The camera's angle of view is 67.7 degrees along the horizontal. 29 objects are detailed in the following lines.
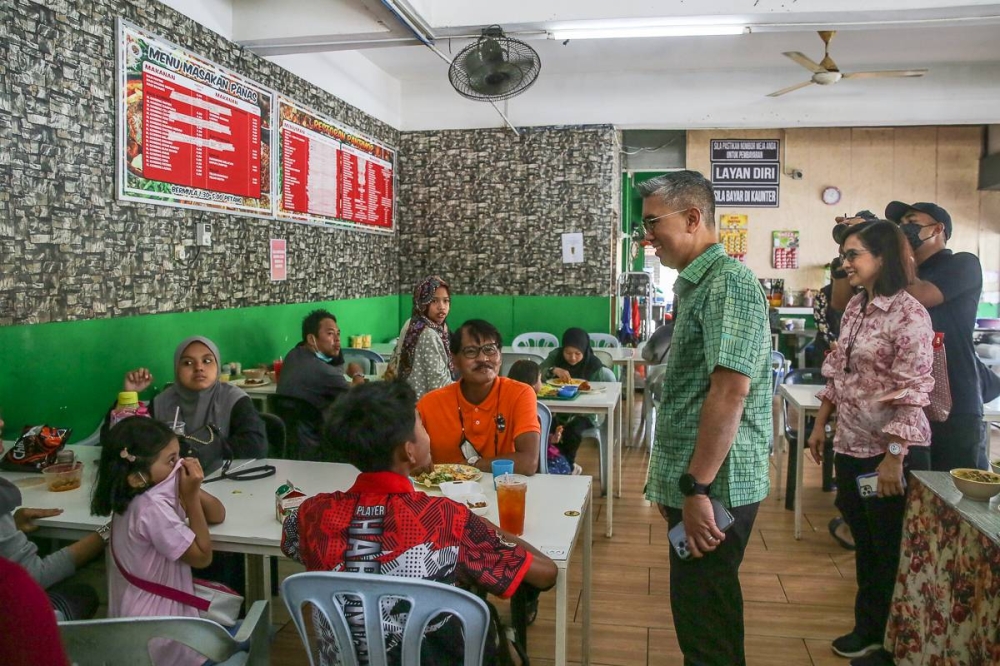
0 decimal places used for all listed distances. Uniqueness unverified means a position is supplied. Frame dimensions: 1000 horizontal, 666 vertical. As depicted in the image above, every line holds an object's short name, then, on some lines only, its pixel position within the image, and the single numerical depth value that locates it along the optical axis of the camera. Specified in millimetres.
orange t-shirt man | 2770
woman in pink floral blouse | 2400
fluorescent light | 4633
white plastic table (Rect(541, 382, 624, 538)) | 3986
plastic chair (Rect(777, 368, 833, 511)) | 4445
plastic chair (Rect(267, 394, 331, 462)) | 3924
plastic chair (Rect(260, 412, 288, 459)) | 3398
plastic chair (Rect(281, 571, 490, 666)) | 1445
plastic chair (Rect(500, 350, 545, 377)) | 6008
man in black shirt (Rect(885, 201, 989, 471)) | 2680
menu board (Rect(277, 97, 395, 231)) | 5336
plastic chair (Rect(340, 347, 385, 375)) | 5738
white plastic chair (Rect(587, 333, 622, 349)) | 6738
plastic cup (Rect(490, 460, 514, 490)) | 2307
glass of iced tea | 1945
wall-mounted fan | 4625
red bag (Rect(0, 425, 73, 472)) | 2689
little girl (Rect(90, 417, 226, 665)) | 1902
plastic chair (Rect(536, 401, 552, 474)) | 2975
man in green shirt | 1774
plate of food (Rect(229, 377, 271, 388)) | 4441
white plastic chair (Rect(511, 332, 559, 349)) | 7008
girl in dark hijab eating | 4914
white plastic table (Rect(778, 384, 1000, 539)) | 3921
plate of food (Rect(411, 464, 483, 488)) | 2354
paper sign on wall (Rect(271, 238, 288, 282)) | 5199
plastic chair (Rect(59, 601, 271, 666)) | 1396
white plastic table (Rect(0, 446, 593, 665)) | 1959
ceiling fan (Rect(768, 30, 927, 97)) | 5848
